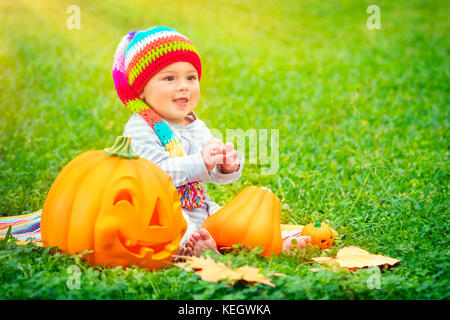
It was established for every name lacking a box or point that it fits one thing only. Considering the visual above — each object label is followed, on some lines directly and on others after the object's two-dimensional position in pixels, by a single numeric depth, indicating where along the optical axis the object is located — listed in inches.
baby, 120.6
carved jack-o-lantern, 102.6
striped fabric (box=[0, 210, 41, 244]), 132.0
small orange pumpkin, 130.6
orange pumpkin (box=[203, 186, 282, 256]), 119.0
